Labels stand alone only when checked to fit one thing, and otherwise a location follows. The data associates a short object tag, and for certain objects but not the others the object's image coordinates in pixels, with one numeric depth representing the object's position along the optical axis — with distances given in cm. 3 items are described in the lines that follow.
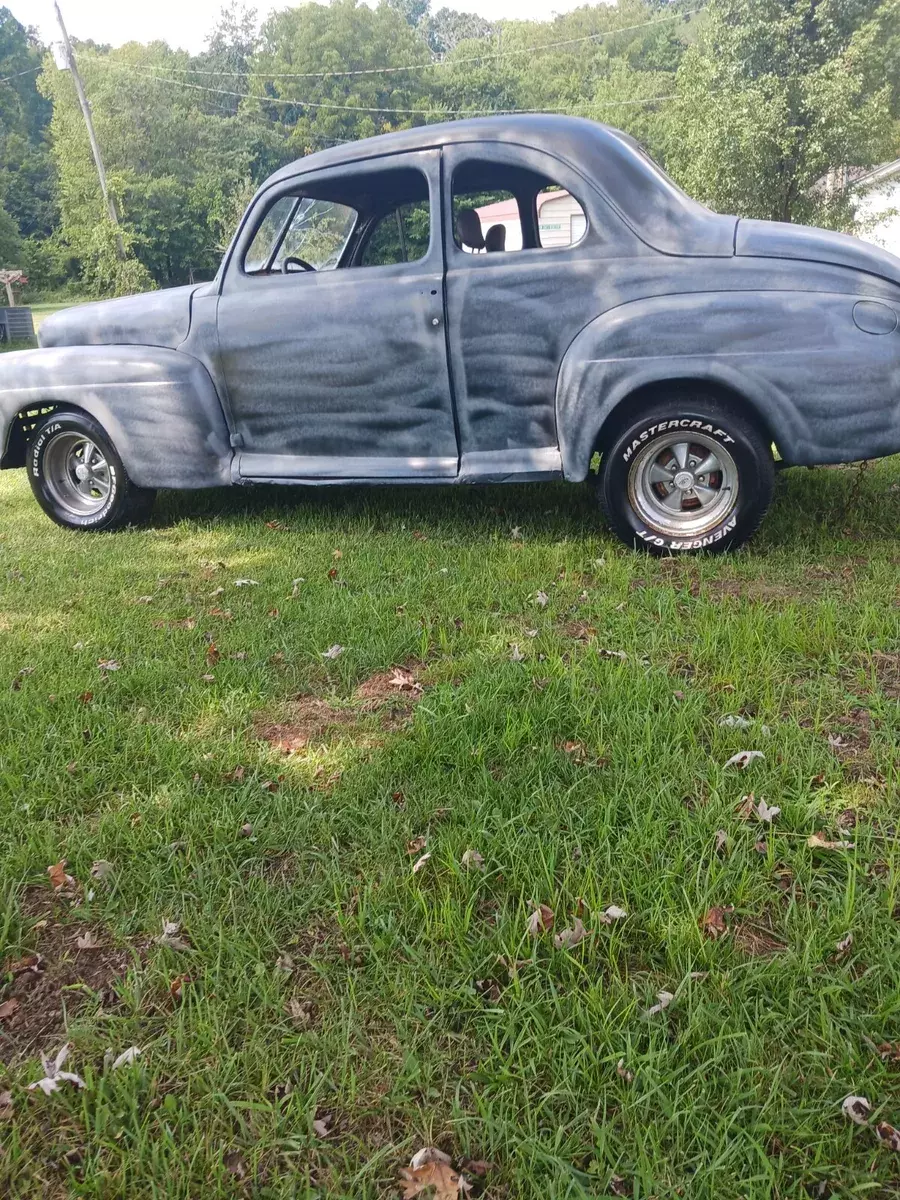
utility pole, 3025
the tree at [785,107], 2655
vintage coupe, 399
